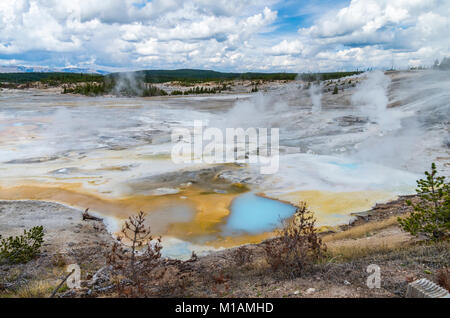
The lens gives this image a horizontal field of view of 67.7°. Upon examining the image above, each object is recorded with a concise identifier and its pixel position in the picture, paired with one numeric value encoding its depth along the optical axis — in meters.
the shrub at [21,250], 5.19
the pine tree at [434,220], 4.69
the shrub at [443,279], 3.22
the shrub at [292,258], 4.00
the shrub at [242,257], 4.86
